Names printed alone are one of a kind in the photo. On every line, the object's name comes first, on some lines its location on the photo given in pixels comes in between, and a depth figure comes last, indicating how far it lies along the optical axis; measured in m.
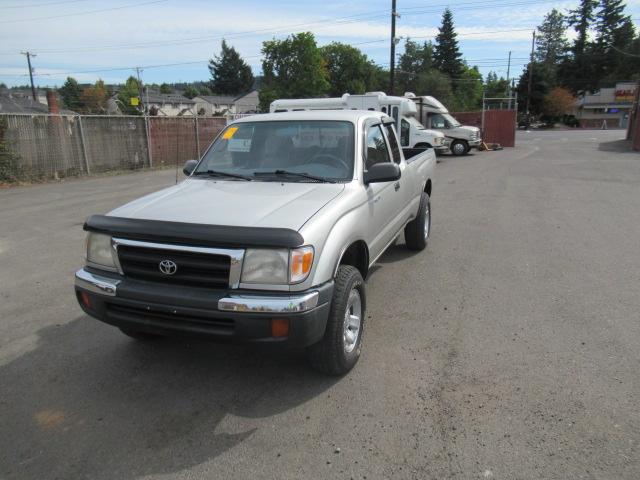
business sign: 74.81
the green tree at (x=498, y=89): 77.36
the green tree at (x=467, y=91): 77.88
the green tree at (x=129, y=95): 73.94
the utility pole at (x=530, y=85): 69.19
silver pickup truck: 2.87
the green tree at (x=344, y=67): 80.44
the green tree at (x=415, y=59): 80.40
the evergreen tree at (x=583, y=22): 87.12
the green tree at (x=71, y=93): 110.31
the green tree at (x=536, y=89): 73.81
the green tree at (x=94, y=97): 108.62
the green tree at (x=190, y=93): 119.44
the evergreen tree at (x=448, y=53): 83.62
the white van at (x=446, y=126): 23.30
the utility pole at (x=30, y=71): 60.60
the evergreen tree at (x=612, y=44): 84.31
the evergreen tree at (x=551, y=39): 95.88
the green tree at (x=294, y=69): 66.88
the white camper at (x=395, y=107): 14.08
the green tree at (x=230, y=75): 123.25
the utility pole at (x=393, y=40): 27.73
